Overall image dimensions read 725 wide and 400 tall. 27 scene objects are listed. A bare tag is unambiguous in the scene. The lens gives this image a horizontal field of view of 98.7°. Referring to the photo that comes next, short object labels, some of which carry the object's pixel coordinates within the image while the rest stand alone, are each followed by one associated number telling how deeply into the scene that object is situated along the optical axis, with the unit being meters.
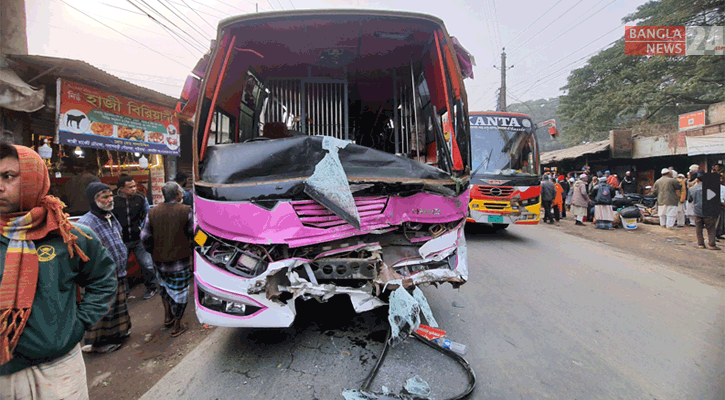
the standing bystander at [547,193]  9.96
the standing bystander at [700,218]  6.46
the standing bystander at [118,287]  2.84
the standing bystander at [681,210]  8.80
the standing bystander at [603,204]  8.98
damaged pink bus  2.17
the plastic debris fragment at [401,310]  2.40
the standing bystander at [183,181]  4.55
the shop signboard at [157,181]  8.09
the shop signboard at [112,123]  5.56
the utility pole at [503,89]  19.91
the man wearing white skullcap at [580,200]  9.97
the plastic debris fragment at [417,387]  2.02
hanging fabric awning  4.65
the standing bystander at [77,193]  5.48
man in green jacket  1.24
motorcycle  10.77
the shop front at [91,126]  5.17
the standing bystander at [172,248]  3.13
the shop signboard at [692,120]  11.99
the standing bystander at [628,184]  13.37
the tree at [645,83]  17.09
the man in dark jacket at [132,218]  3.84
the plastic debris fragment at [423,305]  2.50
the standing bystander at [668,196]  8.42
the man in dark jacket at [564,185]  13.13
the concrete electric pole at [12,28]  5.29
